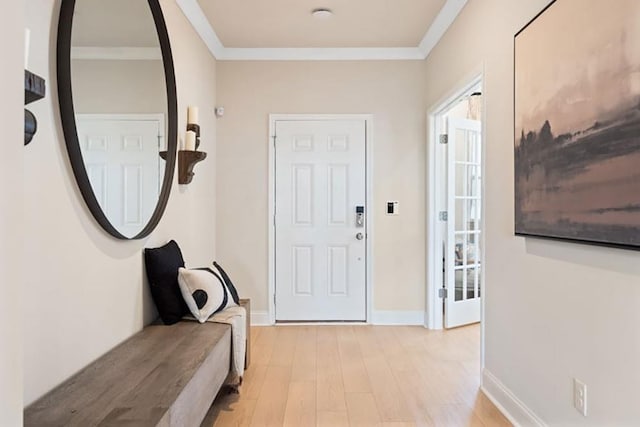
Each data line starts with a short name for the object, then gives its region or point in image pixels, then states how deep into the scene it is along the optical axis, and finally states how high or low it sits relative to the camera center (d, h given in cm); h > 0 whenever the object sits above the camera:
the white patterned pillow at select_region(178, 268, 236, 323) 236 -46
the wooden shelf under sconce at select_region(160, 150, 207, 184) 292 +30
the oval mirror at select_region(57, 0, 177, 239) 163 +45
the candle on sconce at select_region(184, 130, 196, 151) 295 +44
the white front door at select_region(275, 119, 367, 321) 407 -12
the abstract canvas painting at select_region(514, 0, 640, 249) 138 +32
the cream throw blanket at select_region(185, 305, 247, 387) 239 -72
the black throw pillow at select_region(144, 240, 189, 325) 234 -43
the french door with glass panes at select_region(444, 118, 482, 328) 392 -15
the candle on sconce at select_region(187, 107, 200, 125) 298 +62
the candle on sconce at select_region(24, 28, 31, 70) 128 +50
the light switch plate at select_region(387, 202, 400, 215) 407 -1
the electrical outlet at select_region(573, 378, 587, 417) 167 -72
